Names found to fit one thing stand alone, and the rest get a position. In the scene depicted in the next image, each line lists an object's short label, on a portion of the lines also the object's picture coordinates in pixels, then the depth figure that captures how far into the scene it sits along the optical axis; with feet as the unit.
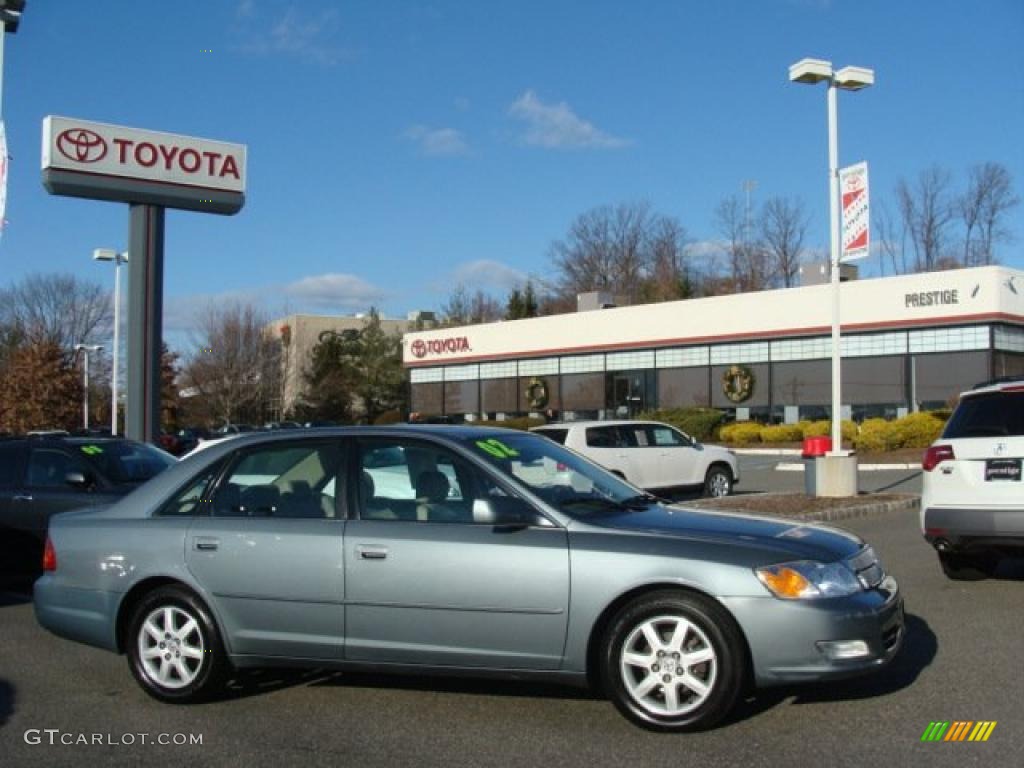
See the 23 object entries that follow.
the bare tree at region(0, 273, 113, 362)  236.84
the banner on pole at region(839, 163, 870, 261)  56.54
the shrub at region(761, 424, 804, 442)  115.55
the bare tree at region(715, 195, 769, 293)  248.73
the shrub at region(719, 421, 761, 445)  119.65
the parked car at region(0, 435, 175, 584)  34.14
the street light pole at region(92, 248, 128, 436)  120.26
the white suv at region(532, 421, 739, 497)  57.98
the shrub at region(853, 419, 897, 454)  98.12
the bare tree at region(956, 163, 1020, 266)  221.66
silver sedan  17.04
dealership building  110.52
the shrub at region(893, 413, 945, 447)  98.68
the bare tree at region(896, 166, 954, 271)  226.58
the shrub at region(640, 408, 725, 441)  126.21
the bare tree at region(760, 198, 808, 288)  245.24
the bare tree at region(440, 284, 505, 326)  260.42
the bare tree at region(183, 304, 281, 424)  205.26
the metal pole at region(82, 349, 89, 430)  178.15
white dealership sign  71.00
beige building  239.71
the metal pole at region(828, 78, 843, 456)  57.41
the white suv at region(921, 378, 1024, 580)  28.27
